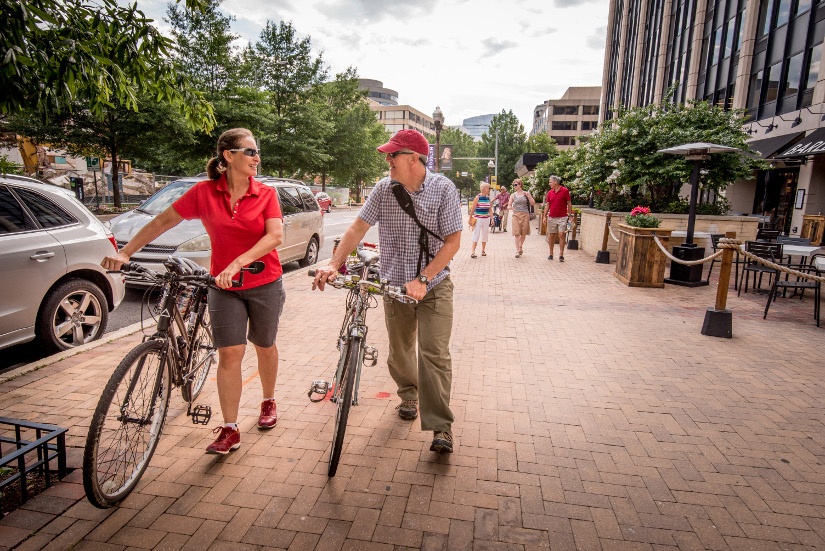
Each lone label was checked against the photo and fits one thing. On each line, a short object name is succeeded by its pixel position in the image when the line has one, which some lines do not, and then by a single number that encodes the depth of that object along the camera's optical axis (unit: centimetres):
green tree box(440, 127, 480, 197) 8742
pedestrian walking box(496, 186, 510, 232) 2295
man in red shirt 1241
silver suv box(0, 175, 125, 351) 450
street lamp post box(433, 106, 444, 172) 2305
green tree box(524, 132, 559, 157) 6297
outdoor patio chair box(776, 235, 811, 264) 1040
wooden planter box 941
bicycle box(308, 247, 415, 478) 304
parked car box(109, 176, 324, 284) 747
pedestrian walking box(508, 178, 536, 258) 1358
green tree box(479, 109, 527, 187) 6925
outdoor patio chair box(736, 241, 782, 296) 857
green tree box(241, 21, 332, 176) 3155
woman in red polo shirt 312
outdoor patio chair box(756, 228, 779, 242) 1055
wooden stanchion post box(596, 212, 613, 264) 1295
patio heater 915
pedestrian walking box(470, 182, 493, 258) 1354
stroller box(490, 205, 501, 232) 2401
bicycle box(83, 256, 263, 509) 262
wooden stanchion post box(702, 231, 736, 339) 624
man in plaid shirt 322
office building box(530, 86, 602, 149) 9744
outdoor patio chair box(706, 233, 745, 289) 1084
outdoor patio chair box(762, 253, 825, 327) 705
